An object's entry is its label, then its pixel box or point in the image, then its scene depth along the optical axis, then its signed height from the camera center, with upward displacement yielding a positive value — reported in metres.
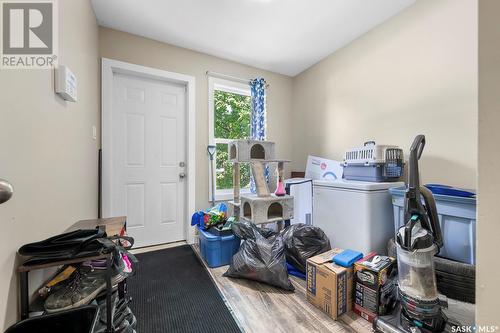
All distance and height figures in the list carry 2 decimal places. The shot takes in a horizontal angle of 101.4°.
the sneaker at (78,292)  0.89 -0.59
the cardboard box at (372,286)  1.29 -0.77
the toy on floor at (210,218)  2.21 -0.58
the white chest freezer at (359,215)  1.71 -0.43
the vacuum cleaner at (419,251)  1.02 -0.43
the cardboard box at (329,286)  1.34 -0.82
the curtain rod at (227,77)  2.86 +1.30
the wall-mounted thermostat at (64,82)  1.17 +0.49
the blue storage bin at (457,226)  1.32 -0.40
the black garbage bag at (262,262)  1.64 -0.80
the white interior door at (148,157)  2.43 +0.10
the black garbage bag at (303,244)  1.83 -0.70
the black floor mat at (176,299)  1.31 -1.02
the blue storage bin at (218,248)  2.06 -0.85
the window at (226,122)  2.95 +0.67
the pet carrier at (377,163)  1.83 +0.03
